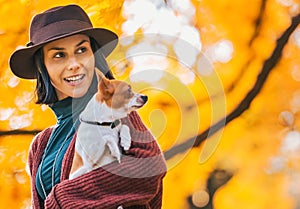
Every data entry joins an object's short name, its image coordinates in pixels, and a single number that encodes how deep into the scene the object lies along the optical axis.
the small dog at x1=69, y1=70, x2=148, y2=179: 3.09
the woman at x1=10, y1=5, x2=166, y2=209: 3.08
